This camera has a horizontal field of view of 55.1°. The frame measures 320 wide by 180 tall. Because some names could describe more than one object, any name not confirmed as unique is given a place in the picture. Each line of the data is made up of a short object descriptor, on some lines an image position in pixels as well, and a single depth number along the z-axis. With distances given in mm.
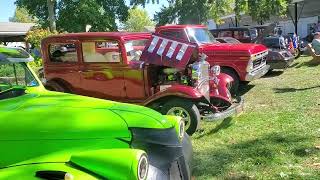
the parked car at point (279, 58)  10849
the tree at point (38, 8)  24432
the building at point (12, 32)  26268
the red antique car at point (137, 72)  5659
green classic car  2357
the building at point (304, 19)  23927
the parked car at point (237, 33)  13235
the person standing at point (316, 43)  11069
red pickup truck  8134
